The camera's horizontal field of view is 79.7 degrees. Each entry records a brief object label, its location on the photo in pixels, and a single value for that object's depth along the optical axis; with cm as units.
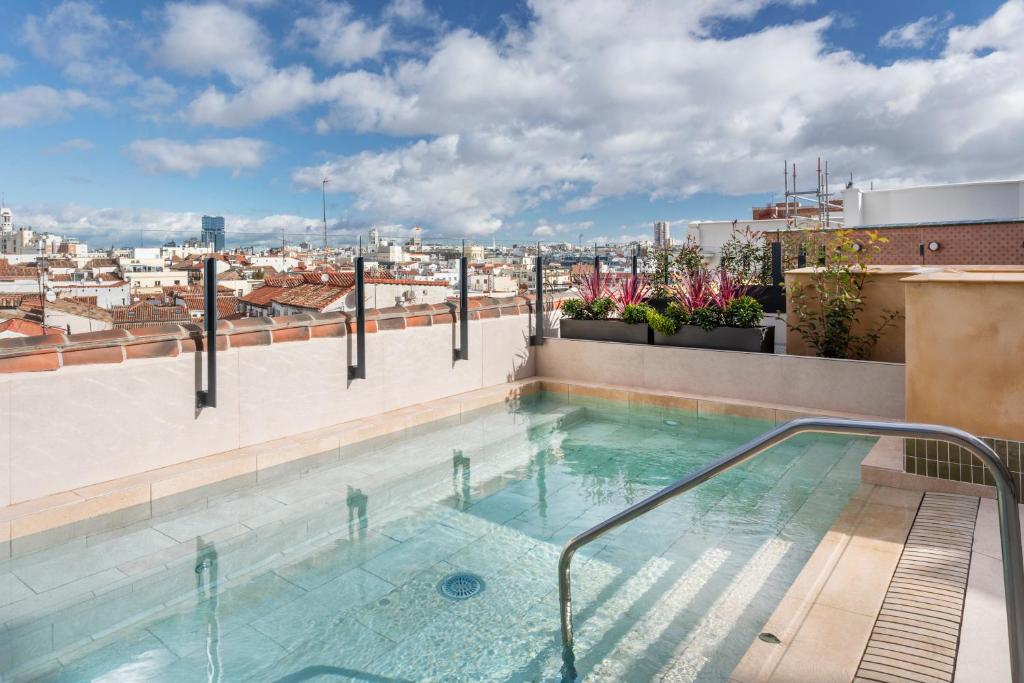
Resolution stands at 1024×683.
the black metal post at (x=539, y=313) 773
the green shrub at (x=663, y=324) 702
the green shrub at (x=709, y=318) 681
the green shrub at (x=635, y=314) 723
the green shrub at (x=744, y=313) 668
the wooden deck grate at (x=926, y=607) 201
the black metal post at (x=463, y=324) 666
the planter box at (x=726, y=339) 664
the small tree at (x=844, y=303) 595
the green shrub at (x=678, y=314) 700
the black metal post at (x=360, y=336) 561
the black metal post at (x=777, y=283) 794
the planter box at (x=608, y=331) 726
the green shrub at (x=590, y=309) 771
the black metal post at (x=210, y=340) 454
